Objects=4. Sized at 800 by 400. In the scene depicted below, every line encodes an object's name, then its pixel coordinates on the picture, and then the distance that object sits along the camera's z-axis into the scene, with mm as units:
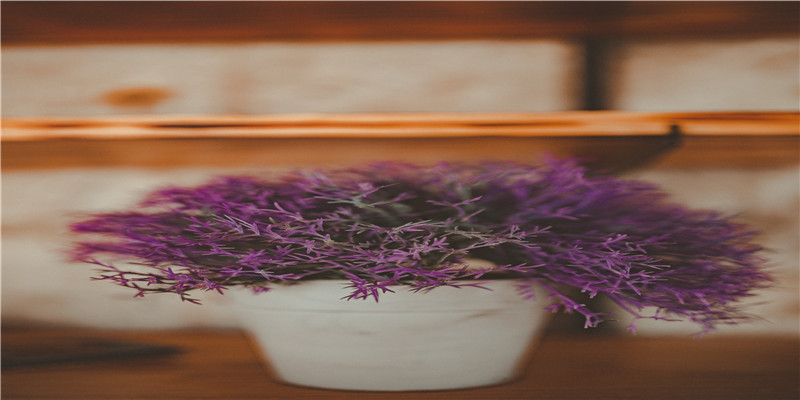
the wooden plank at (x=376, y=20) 566
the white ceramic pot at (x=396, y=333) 353
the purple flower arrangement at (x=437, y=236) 349
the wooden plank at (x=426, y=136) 489
